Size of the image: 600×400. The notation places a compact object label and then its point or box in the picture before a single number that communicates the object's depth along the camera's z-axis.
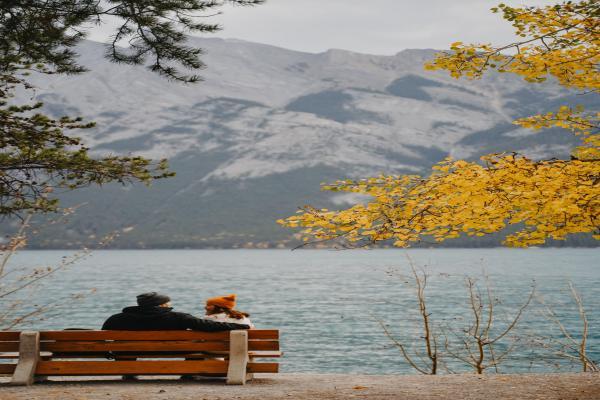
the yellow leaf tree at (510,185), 8.61
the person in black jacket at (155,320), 10.59
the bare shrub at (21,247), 12.33
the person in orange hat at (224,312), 10.88
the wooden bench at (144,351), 10.55
